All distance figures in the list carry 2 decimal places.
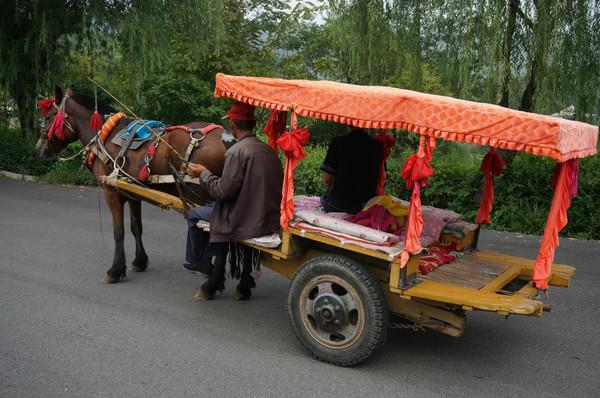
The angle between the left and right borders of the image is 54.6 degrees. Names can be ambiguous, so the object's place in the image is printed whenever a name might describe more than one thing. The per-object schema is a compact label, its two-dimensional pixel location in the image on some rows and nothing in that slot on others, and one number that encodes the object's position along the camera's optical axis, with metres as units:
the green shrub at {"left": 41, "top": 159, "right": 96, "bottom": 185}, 13.54
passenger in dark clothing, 5.34
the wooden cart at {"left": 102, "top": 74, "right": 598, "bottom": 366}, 3.75
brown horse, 5.88
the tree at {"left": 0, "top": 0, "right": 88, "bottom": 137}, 12.38
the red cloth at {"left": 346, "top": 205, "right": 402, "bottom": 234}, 4.98
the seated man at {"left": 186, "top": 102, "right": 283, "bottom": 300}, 4.93
